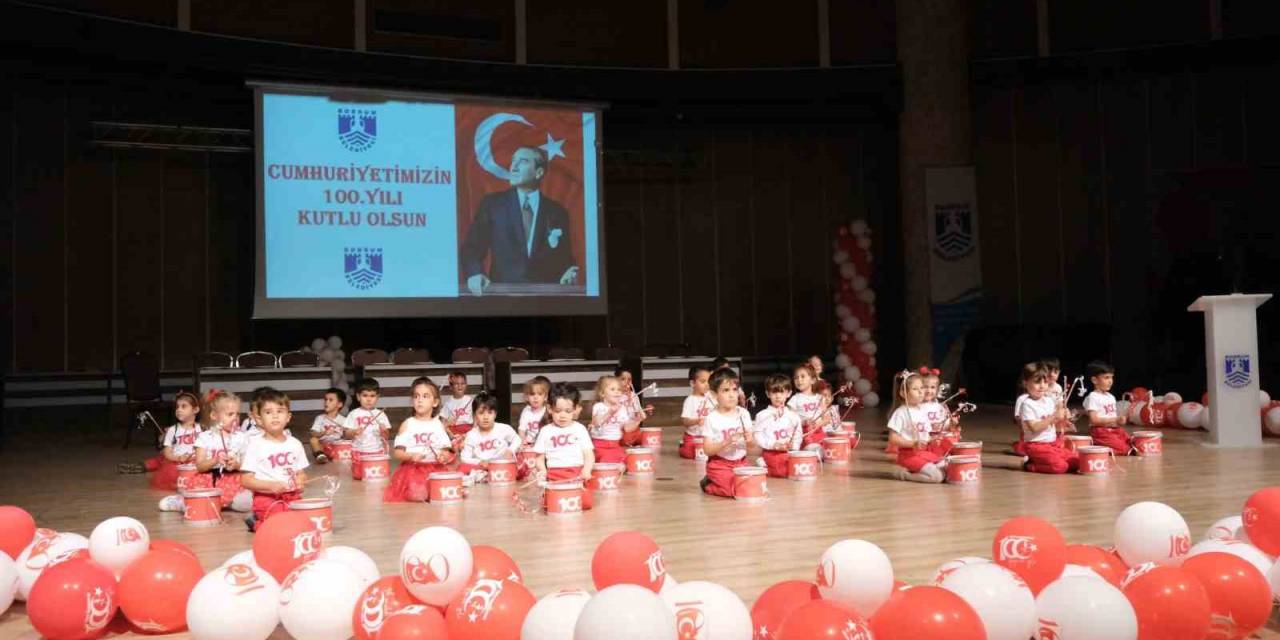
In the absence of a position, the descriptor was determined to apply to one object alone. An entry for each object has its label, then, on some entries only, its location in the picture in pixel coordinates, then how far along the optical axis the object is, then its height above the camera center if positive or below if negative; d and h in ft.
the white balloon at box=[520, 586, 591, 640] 8.46 -2.29
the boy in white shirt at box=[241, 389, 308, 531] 18.25 -2.13
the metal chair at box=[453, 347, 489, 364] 41.65 -0.49
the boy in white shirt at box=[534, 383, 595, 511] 20.67 -2.15
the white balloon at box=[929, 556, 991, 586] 10.19 -2.35
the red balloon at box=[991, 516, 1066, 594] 10.71 -2.34
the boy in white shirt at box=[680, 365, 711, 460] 29.30 -2.16
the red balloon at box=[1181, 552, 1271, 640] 10.04 -2.62
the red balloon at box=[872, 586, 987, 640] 8.17 -2.29
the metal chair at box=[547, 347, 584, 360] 43.42 -0.52
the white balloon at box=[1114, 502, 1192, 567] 11.82 -2.40
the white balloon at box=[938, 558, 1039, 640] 9.12 -2.40
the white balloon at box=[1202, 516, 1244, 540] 12.39 -2.44
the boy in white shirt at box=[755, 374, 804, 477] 24.49 -2.40
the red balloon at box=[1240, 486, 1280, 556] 11.47 -2.17
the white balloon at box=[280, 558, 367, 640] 10.30 -2.58
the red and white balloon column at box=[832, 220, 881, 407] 48.29 +1.50
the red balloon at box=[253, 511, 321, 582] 11.99 -2.34
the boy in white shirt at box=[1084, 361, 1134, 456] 26.15 -2.14
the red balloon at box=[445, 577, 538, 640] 9.26 -2.45
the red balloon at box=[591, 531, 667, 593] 10.08 -2.21
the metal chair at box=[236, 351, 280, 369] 42.93 -0.55
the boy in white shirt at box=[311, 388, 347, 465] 29.68 -2.44
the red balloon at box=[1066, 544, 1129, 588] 11.08 -2.52
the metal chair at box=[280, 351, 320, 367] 40.29 -0.50
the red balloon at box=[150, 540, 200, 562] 12.03 -2.35
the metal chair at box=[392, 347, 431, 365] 40.27 -0.47
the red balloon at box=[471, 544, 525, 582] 10.62 -2.33
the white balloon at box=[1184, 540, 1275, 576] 11.02 -2.42
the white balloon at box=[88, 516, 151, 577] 12.44 -2.37
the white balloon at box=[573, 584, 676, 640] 7.53 -2.06
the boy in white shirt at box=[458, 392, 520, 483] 24.25 -2.45
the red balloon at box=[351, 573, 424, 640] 9.87 -2.54
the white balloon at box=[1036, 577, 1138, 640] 8.87 -2.47
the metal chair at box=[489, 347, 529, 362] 41.58 -0.48
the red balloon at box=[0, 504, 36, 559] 13.12 -2.31
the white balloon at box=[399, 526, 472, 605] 9.90 -2.15
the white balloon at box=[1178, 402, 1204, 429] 32.78 -2.74
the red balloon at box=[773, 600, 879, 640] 8.13 -2.30
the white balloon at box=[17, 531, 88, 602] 12.24 -2.49
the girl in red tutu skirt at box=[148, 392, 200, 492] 24.68 -2.33
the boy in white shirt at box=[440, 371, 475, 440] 30.96 -2.06
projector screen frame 39.01 +1.76
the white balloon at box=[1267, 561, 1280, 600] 10.95 -2.66
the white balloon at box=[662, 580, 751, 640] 8.56 -2.32
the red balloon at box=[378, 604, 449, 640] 9.16 -2.54
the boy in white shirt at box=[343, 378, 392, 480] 26.71 -2.21
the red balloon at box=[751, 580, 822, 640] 9.45 -2.50
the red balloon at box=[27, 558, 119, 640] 10.68 -2.63
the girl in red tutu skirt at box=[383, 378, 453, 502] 22.24 -2.32
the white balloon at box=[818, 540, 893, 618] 10.05 -2.39
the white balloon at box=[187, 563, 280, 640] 10.30 -2.62
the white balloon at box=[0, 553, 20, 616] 11.81 -2.64
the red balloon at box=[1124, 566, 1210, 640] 9.37 -2.56
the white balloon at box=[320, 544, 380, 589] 11.32 -2.40
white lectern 26.96 -1.05
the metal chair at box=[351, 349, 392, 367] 39.50 -0.50
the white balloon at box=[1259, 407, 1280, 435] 29.99 -2.74
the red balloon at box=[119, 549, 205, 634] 10.99 -2.59
